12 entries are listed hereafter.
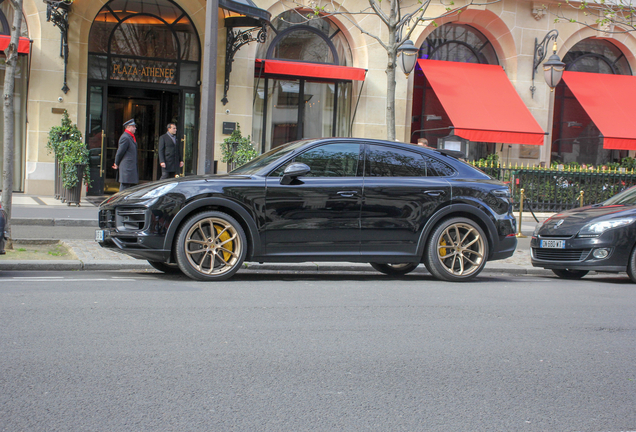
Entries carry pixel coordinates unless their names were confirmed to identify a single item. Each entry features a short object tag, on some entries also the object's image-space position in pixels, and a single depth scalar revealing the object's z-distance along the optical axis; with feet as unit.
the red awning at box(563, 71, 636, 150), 63.77
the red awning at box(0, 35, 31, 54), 50.26
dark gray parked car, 29.45
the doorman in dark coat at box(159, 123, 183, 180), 47.50
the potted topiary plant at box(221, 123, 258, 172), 56.14
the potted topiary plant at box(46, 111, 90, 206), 49.42
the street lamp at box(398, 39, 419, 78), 48.75
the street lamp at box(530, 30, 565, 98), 61.82
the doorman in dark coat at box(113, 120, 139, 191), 45.21
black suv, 23.76
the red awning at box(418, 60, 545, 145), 60.34
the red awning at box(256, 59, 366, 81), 59.77
